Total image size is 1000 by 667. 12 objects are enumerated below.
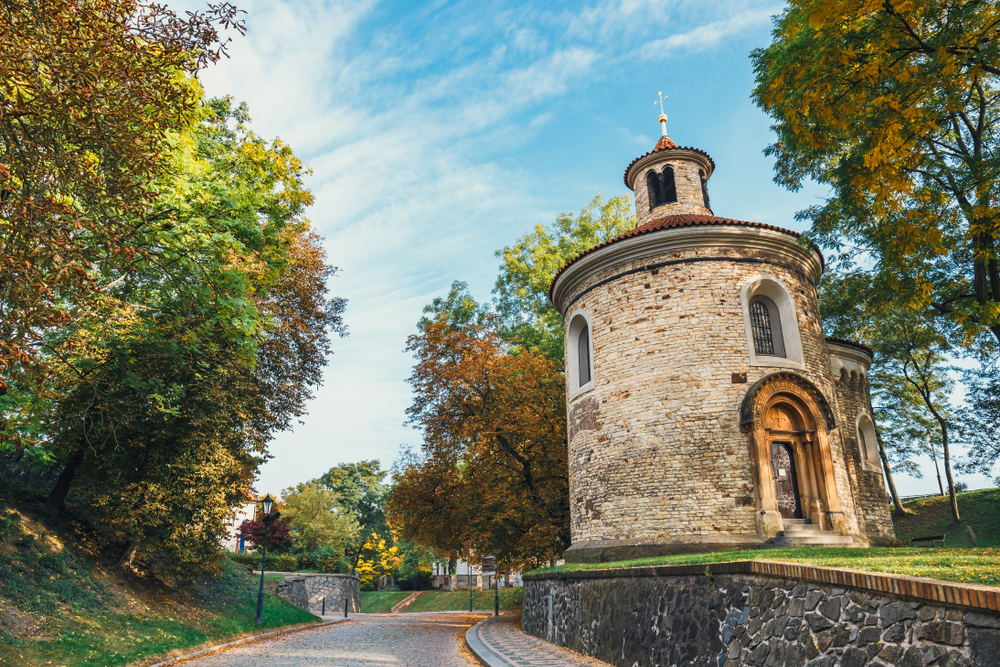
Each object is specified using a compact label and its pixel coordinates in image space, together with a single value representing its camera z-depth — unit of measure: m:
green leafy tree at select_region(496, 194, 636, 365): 26.81
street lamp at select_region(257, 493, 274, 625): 17.98
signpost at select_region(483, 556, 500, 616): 22.22
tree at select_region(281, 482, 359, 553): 34.28
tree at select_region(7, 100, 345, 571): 9.65
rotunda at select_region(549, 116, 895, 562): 11.73
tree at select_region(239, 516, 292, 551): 29.21
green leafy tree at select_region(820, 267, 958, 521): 24.54
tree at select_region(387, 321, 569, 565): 19.11
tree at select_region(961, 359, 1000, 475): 27.47
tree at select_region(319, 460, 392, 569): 53.28
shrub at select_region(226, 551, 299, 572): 26.70
